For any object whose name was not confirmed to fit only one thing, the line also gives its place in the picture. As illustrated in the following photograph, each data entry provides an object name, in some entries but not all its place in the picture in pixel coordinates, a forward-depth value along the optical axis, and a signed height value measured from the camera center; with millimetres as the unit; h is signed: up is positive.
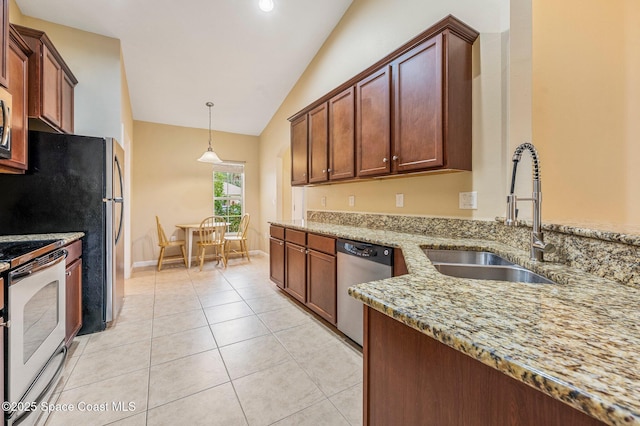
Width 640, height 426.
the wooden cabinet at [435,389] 492 -389
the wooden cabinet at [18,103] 1878 +821
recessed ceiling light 2879 +2255
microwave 1598 +536
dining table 4547 -296
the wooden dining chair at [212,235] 4519 -382
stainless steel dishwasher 1852 -425
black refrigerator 2137 +98
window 5480 +453
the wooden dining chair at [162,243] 4453 -488
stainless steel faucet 1154 +1
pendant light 4160 +871
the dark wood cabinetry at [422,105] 1815 +807
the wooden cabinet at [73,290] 1990 -598
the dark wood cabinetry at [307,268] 2375 -557
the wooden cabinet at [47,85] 2199 +1145
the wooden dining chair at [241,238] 4949 -454
